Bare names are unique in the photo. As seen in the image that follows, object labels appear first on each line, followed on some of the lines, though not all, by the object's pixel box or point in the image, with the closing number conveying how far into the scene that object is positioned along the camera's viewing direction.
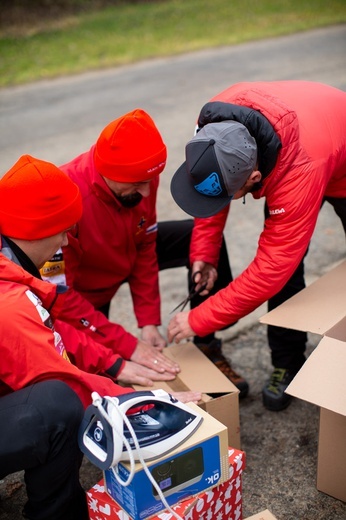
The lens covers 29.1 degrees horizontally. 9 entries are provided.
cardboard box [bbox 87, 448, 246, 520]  1.96
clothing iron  1.84
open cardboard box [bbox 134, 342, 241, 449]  2.54
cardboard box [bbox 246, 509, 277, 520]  2.08
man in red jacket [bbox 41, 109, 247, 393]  2.70
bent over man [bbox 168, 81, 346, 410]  2.34
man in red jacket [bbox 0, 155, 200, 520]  2.02
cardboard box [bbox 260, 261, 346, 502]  2.12
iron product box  1.89
